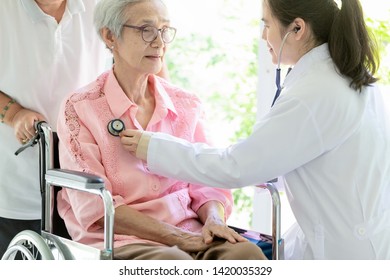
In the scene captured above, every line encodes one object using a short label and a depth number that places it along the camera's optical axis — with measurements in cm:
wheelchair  362
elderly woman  401
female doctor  380
